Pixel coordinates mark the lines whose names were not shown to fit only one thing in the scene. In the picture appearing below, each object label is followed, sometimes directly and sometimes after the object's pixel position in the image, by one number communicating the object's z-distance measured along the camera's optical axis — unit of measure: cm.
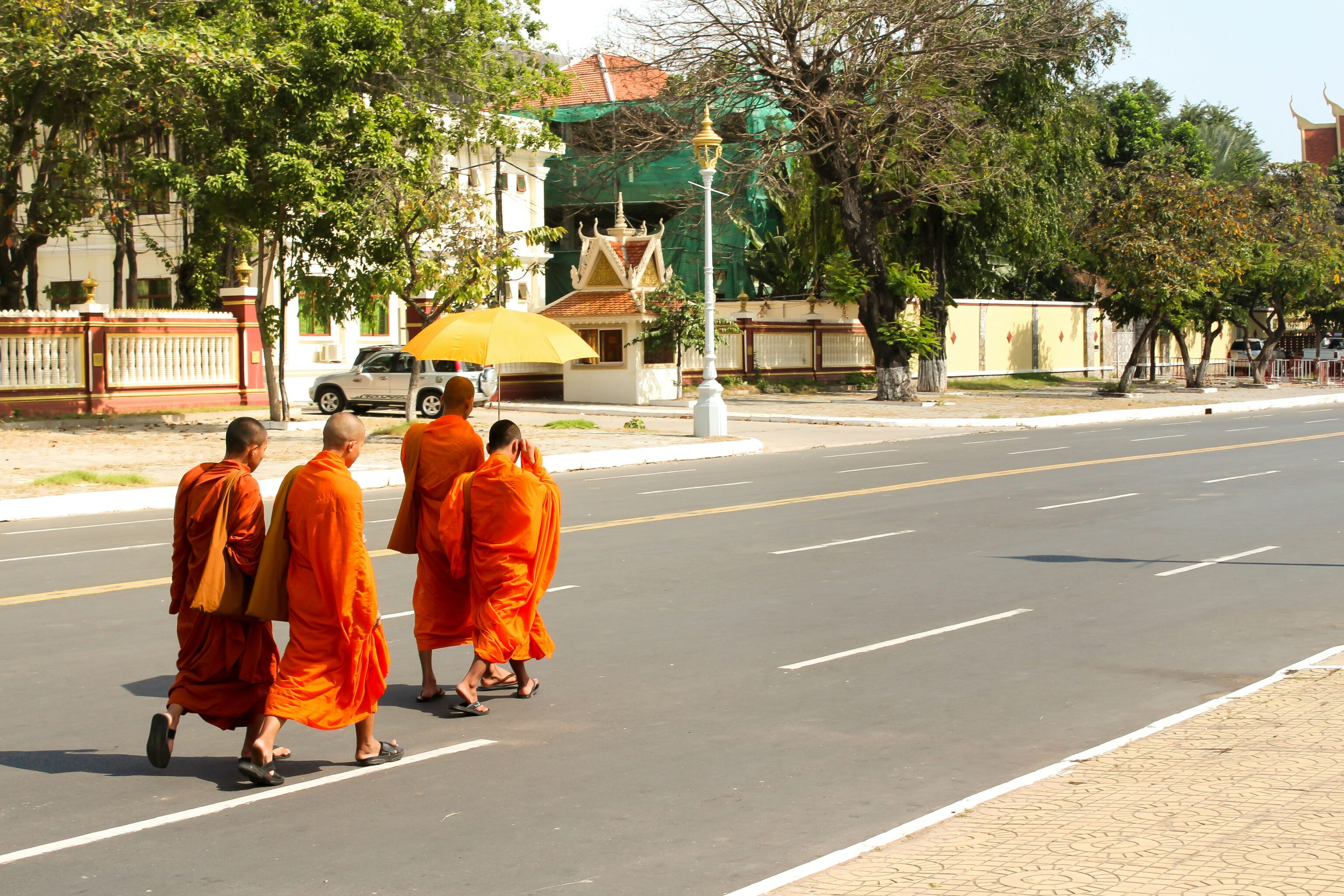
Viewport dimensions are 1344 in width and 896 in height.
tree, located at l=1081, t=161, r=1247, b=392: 4166
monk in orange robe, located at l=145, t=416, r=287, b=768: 599
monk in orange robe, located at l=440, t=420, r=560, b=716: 727
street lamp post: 2716
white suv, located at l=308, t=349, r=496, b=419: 3469
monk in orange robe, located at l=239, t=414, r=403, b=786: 595
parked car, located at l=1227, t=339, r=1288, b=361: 6856
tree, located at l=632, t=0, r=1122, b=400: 3553
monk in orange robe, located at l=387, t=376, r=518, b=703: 753
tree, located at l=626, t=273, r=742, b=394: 3800
